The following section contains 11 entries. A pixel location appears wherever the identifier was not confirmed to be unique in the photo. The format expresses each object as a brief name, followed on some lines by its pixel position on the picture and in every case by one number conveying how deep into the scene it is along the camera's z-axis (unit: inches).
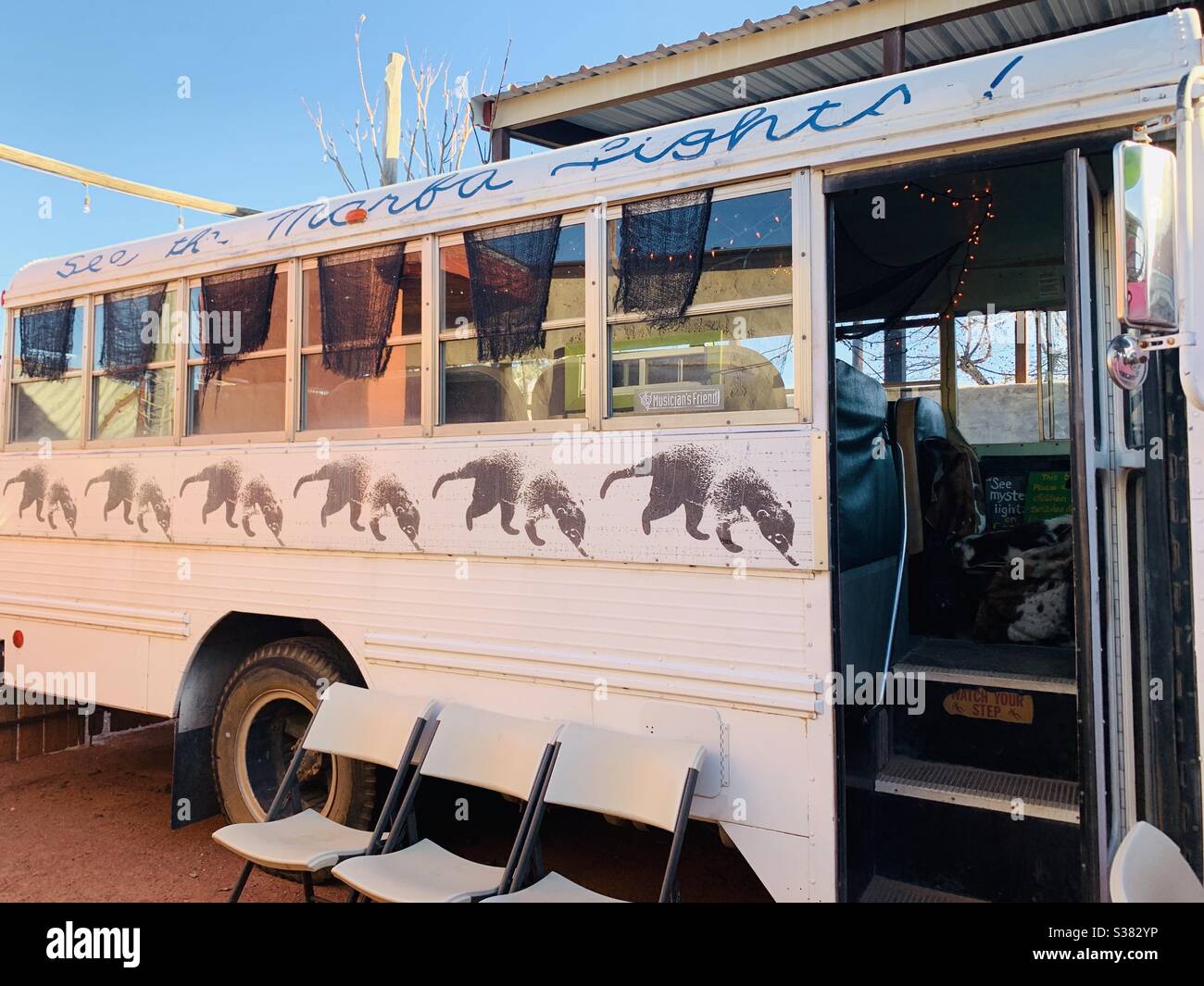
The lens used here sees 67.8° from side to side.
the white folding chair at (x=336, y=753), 120.8
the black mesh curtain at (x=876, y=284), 161.5
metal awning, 198.8
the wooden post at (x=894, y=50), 199.9
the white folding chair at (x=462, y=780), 110.7
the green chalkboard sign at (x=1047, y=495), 189.3
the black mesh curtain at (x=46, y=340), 182.9
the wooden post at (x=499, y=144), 271.4
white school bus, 93.9
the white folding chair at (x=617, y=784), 105.9
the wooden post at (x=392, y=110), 483.6
